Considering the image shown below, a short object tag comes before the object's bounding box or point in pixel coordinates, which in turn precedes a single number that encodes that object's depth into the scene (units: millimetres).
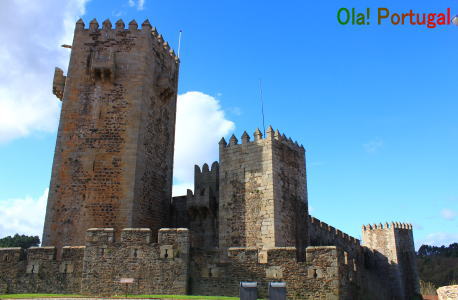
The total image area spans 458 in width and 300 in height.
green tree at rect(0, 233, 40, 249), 58969
